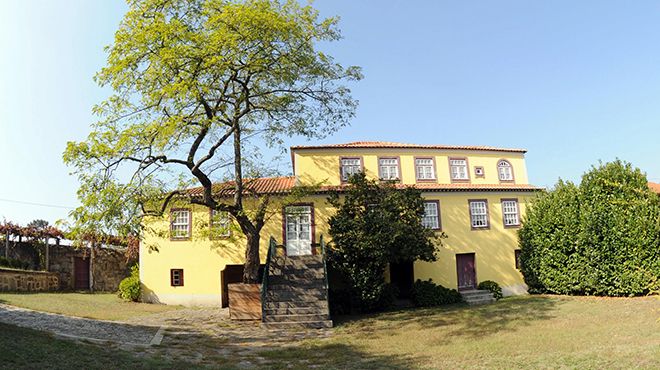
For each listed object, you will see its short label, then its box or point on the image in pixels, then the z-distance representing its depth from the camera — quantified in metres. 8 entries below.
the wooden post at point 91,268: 24.31
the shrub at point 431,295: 19.47
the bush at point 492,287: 21.17
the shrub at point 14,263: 20.93
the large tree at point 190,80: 12.93
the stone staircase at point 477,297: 20.22
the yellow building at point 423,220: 20.47
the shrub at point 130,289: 20.36
